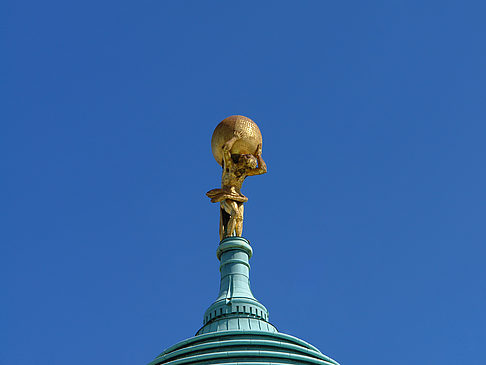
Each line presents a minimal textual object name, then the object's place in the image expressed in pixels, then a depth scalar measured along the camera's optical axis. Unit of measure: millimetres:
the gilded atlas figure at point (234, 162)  33031
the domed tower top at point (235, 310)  26547
